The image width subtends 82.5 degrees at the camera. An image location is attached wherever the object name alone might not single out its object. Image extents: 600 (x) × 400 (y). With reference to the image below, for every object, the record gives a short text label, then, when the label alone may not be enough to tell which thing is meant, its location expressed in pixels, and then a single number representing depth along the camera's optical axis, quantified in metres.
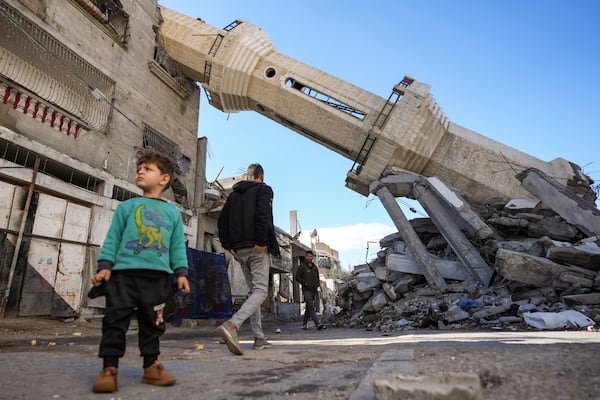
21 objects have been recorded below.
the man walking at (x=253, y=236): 3.39
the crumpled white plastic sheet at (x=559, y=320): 5.01
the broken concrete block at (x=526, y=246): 7.38
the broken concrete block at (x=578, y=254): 6.43
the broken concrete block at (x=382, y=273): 10.19
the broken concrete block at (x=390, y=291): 9.35
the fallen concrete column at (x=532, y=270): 6.44
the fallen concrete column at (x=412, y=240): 8.98
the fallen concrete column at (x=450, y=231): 8.35
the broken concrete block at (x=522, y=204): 9.59
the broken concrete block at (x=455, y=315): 6.44
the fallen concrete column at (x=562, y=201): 7.64
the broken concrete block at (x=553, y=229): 8.08
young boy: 1.66
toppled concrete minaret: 11.98
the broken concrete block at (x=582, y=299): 5.77
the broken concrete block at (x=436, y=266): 9.12
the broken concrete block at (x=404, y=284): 9.39
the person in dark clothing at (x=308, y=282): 8.35
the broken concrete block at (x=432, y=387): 0.99
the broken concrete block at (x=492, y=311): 6.30
